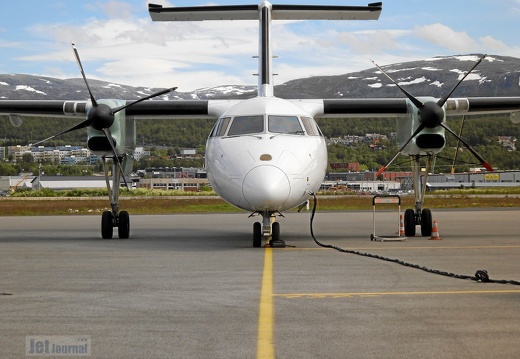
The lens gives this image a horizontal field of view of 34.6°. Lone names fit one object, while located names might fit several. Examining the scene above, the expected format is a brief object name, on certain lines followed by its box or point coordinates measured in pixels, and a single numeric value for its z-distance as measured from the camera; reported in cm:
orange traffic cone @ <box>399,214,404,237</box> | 2151
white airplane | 1672
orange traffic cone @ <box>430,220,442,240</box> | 2002
